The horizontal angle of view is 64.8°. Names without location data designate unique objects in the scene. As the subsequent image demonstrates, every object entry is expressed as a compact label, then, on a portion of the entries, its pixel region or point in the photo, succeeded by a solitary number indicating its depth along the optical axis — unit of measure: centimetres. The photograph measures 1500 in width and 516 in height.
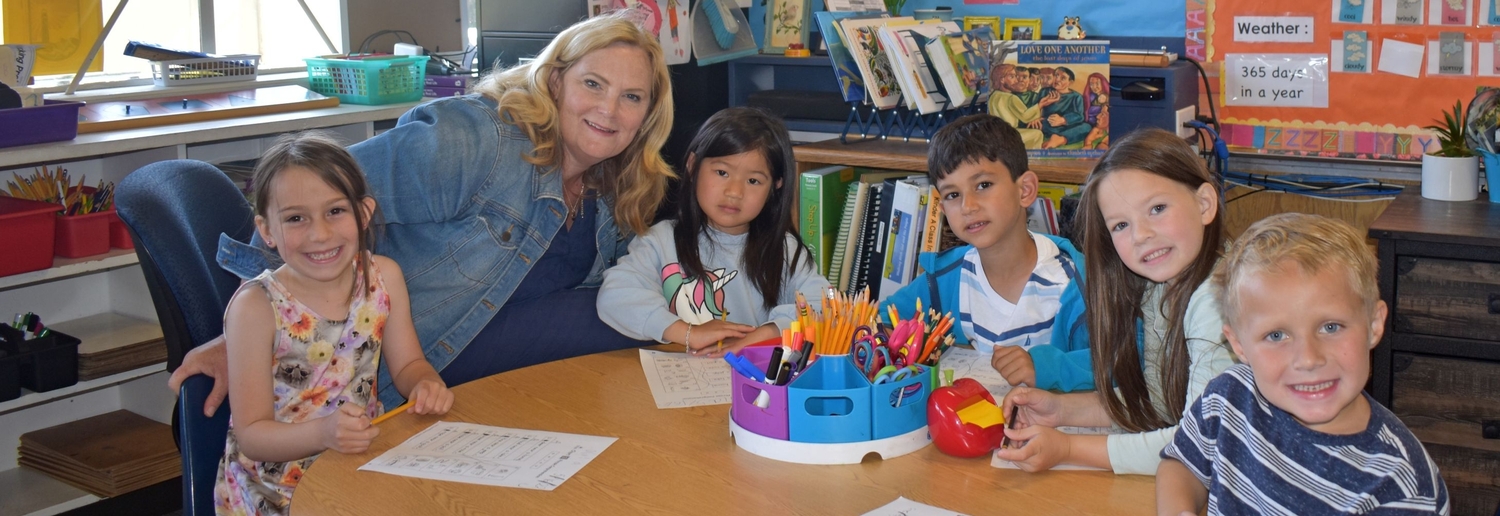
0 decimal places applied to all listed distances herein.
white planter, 241
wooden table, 114
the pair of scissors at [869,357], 130
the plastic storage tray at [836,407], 123
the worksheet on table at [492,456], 121
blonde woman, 191
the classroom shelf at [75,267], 240
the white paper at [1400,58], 263
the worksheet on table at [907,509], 112
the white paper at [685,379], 148
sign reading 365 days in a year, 273
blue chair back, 155
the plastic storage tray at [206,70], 298
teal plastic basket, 303
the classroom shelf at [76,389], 241
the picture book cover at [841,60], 269
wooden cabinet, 212
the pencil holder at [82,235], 250
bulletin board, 257
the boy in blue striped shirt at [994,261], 182
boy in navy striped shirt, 103
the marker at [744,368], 130
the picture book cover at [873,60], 266
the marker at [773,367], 128
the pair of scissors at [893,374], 125
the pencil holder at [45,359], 243
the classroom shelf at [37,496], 254
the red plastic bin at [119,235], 262
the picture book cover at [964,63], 262
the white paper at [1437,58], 257
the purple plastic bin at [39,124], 227
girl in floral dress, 149
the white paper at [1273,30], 271
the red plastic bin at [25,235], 235
